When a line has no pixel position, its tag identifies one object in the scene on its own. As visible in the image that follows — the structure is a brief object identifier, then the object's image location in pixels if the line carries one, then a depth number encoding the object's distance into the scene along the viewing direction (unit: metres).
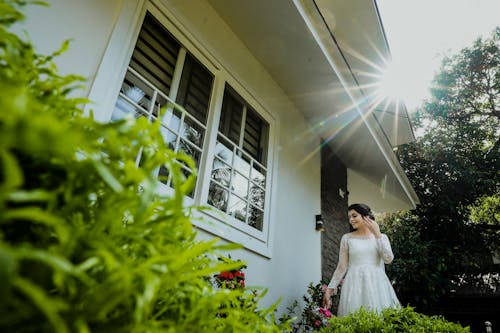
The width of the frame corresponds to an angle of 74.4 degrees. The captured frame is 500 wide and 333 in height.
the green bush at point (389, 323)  2.17
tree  6.93
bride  3.24
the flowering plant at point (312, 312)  3.28
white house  2.25
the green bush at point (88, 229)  0.42
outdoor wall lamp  4.62
